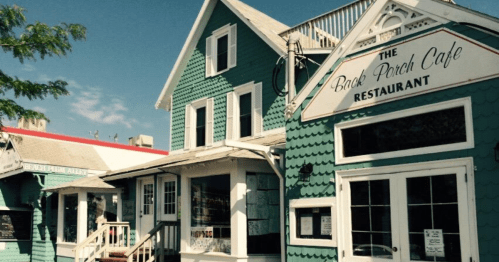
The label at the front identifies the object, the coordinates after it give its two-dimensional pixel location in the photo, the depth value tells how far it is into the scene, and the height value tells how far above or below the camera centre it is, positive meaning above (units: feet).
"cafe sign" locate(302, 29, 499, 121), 22.31 +5.92
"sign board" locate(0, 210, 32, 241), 64.34 -3.19
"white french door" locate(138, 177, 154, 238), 50.85 -0.68
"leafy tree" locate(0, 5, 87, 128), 38.73 +11.86
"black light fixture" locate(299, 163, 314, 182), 28.42 +1.47
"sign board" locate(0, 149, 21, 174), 61.72 +4.90
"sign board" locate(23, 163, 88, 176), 57.93 +3.58
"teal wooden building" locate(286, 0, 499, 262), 21.56 +2.58
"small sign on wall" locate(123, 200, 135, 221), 52.80 -1.20
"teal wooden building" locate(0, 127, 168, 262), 54.49 +0.32
